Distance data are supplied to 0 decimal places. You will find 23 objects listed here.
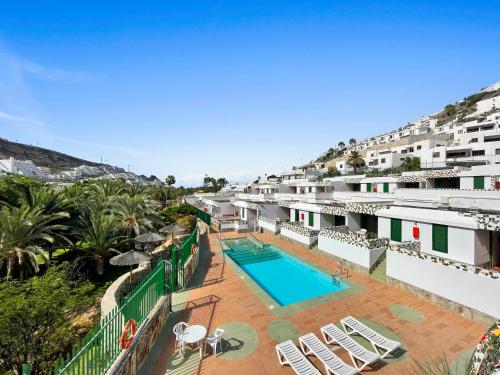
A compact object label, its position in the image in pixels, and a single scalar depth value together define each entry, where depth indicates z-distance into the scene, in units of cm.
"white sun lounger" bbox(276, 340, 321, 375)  657
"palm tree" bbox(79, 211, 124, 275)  1736
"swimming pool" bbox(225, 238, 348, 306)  1364
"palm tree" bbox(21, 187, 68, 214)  1695
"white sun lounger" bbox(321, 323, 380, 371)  693
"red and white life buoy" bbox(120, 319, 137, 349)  647
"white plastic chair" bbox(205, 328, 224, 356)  760
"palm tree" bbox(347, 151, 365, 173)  5866
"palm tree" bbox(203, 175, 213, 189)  10044
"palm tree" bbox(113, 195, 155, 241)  2069
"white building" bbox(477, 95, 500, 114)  7219
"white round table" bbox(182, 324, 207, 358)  750
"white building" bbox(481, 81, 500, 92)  10935
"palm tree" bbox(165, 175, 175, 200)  6919
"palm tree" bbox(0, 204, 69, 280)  1382
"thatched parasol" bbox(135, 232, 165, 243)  1436
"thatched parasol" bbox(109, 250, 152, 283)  1034
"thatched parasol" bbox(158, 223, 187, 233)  1561
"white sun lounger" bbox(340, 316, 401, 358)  739
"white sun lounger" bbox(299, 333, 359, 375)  649
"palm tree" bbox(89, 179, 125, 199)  2723
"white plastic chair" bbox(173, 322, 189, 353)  773
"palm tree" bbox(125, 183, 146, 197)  2949
